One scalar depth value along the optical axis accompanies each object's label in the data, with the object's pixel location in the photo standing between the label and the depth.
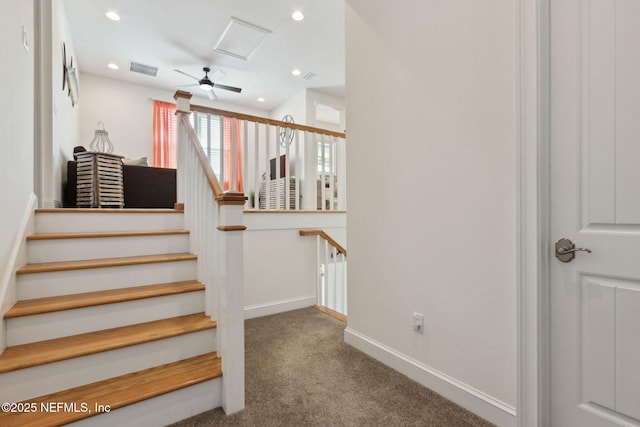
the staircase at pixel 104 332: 1.29
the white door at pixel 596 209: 1.07
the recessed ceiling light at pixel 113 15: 3.68
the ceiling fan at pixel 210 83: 5.05
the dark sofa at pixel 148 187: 3.74
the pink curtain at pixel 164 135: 5.88
